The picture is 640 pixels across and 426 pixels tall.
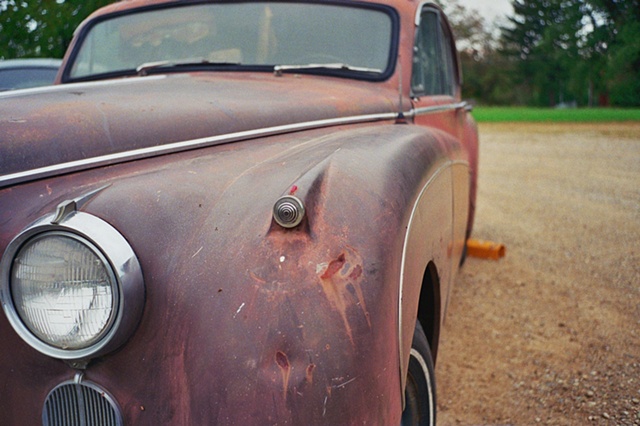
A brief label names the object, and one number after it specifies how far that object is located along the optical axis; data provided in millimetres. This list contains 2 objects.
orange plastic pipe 4797
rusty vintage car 1263
